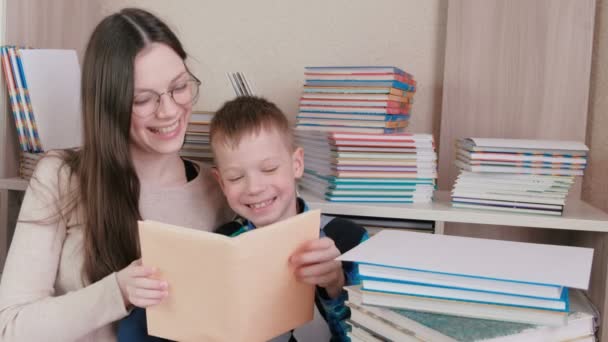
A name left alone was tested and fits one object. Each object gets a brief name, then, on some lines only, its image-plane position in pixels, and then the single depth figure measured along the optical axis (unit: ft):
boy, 4.08
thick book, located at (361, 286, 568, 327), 2.71
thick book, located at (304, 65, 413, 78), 5.65
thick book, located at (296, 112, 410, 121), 5.66
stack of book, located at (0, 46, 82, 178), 5.72
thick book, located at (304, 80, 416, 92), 5.64
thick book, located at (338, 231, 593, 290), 2.73
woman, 4.26
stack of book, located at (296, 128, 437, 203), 5.60
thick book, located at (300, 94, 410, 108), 5.64
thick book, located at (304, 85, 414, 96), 5.63
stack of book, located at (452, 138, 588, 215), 5.38
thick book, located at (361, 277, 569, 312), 2.68
